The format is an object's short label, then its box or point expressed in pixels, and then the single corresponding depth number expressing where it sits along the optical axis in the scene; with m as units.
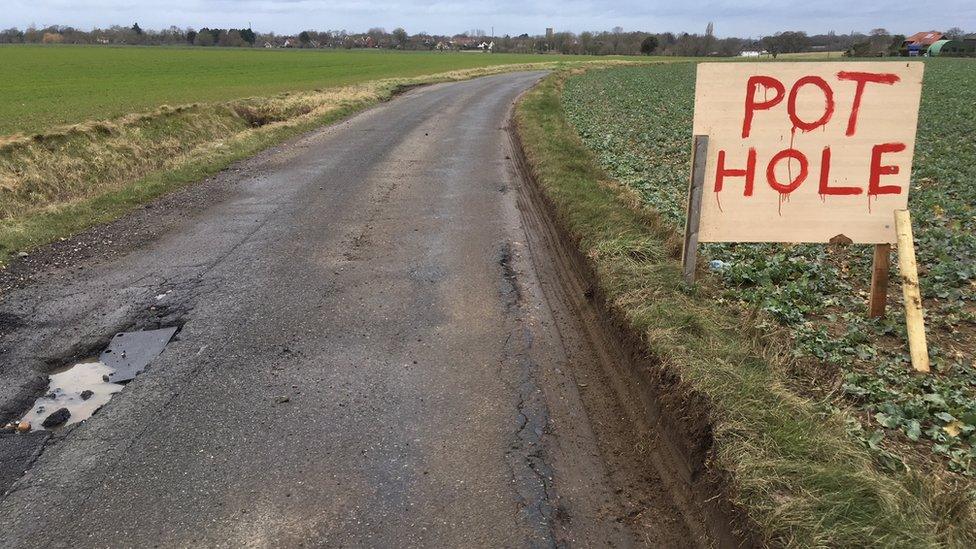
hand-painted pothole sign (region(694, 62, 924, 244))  4.43
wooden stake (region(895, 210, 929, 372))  4.05
